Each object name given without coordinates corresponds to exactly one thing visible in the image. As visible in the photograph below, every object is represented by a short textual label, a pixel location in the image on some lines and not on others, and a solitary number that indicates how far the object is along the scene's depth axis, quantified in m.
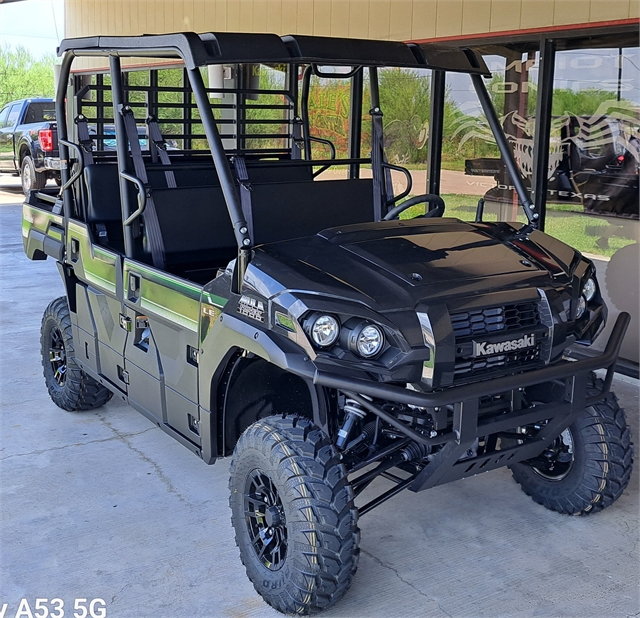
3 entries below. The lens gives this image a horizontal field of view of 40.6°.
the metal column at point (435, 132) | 6.94
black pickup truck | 13.91
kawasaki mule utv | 2.70
